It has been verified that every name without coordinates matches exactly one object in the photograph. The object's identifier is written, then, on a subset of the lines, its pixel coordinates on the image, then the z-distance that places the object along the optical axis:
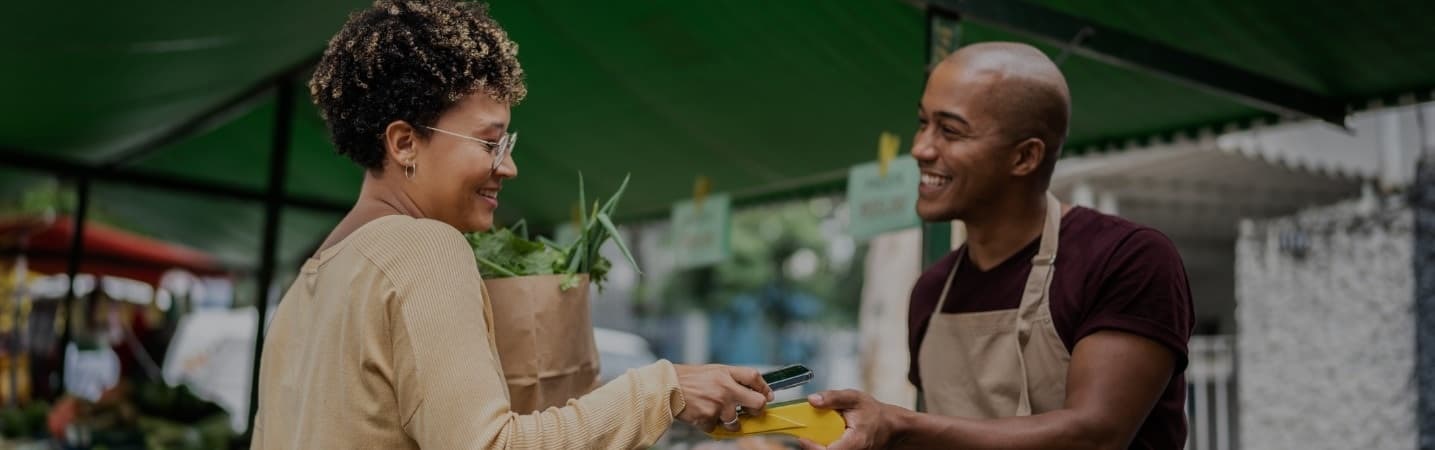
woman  1.62
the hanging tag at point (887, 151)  3.56
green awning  3.74
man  2.06
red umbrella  9.02
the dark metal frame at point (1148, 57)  3.14
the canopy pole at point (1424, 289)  5.84
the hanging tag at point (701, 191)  5.24
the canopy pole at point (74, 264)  7.63
